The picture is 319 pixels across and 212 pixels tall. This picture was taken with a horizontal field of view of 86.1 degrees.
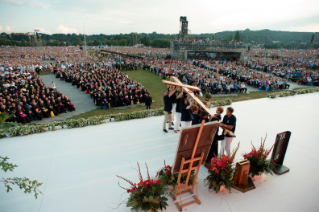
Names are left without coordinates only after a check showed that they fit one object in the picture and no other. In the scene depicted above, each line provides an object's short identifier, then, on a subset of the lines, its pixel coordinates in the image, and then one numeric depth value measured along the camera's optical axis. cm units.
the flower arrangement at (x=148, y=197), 300
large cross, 435
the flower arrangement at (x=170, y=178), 350
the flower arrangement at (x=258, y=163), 387
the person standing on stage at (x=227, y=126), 431
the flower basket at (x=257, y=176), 416
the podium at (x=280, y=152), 407
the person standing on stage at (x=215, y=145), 452
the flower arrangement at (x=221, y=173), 353
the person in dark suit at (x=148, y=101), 1100
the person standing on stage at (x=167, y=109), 638
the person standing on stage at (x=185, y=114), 554
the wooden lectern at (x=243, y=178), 366
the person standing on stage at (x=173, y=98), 626
